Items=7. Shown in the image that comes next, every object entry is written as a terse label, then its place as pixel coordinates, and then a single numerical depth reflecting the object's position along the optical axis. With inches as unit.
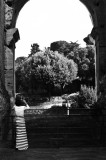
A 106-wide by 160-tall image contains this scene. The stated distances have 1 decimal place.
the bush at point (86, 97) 638.5
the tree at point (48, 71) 1414.9
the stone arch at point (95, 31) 573.9
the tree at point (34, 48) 2423.7
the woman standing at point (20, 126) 365.1
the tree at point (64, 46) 2138.3
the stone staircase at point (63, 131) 426.6
